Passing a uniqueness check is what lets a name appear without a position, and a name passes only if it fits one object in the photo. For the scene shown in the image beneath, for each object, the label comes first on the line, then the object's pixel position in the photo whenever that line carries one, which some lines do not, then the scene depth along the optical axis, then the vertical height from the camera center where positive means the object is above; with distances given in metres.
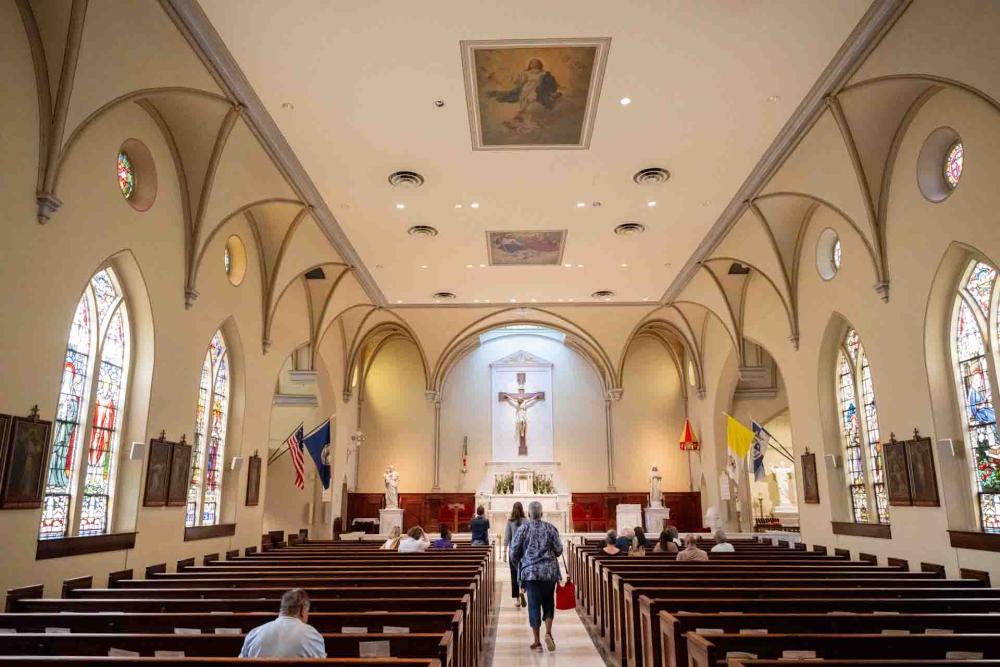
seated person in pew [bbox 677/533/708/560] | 8.92 -0.61
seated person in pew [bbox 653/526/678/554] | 10.52 -0.59
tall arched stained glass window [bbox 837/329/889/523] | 11.65 +1.21
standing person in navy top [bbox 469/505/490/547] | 13.38 -0.46
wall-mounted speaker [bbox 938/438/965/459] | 8.97 +0.70
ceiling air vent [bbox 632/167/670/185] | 10.87 +5.06
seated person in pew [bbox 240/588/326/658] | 3.92 -0.74
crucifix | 23.33 +3.30
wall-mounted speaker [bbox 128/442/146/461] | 9.29 +0.70
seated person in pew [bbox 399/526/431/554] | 11.10 -0.59
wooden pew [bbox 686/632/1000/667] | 3.88 -0.78
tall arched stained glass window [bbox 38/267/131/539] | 8.37 +1.11
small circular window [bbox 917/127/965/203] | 8.72 +4.26
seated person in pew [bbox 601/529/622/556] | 10.65 -0.62
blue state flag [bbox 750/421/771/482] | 14.38 +1.13
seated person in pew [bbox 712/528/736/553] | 10.79 -0.62
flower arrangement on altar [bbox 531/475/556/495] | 21.98 +0.57
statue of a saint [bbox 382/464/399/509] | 20.41 +0.51
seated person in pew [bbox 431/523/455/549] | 12.35 -0.64
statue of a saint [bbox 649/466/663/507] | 21.05 +0.39
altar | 21.39 +0.42
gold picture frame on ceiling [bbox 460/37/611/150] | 8.05 +5.10
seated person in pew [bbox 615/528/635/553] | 11.80 -0.64
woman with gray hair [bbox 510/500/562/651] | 7.72 -0.70
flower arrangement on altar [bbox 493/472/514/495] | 21.84 +0.60
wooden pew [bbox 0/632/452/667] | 4.19 -0.83
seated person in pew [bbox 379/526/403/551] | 12.11 -0.62
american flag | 14.41 +1.04
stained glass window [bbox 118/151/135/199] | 9.11 +4.28
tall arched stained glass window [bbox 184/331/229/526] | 11.80 +1.14
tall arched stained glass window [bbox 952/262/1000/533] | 8.62 +1.57
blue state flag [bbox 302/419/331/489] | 14.61 +1.33
